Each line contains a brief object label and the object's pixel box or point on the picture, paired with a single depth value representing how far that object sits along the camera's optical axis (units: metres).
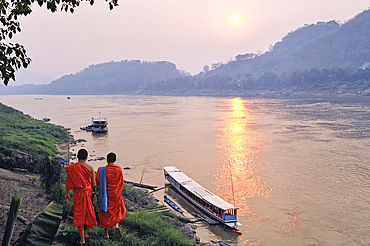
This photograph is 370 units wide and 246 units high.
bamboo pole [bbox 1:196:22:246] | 4.29
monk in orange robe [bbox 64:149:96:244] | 5.87
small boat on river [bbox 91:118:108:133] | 47.69
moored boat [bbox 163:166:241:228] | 15.88
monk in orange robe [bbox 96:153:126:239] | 6.14
